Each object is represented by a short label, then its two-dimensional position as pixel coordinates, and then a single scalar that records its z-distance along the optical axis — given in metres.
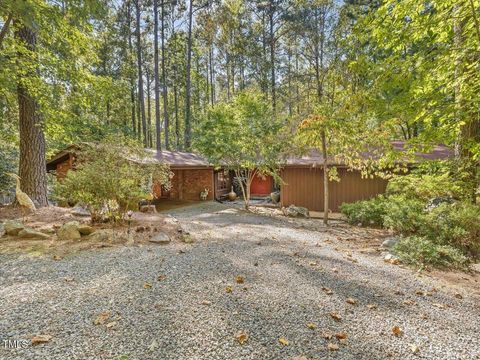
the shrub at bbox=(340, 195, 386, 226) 8.48
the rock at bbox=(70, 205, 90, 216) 6.95
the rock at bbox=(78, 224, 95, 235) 5.31
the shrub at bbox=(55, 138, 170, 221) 5.66
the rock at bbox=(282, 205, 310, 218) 10.98
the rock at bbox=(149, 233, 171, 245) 5.30
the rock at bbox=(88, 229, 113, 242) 5.13
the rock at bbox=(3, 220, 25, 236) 5.18
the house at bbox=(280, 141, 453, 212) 11.19
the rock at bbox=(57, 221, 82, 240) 5.11
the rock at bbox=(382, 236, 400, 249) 5.97
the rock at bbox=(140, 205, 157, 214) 8.60
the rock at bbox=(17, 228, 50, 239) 5.10
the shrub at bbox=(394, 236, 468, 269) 4.97
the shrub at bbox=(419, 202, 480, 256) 5.61
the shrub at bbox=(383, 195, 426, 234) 6.52
